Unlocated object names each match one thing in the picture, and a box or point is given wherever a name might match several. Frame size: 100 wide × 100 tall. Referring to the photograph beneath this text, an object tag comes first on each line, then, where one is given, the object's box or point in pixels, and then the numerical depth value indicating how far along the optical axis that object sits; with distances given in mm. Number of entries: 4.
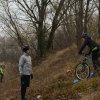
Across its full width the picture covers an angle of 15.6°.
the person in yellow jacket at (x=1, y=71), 30031
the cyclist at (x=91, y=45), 13838
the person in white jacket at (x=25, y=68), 13141
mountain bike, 14430
